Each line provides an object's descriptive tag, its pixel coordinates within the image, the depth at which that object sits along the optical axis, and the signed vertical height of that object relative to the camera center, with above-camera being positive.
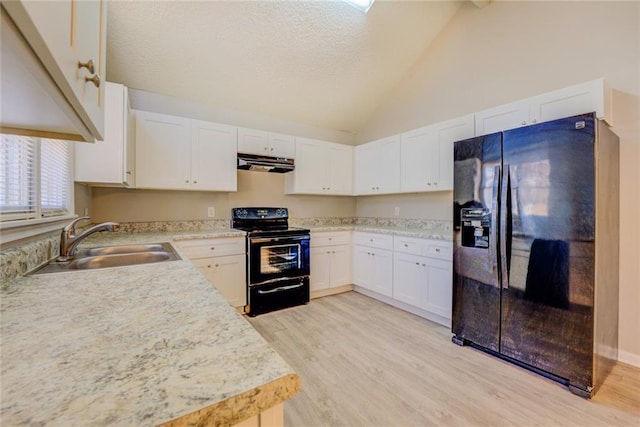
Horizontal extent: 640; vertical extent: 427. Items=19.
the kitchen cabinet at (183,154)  2.79 +0.64
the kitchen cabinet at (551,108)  2.03 +0.88
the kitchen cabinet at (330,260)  3.55 -0.63
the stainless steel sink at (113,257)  1.42 -0.27
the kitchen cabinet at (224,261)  2.80 -0.52
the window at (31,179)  1.21 +0.17
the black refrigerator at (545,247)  1.75 -0.24
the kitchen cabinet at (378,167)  3.57 +0.65
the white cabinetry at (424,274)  2.72 -0.65
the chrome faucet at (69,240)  1.50 -0.16
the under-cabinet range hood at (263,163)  3.24 +0.60
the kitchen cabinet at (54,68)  0.44 +0.28
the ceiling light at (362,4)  2.80 +2.16
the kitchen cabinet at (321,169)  3.78 +0.63
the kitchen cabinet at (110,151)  2.20 +0.49
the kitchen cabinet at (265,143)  3.32 +0.88
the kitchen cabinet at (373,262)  3.31 -0.63
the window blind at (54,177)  1.63 +0.23
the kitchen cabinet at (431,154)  2.89 +0.69
